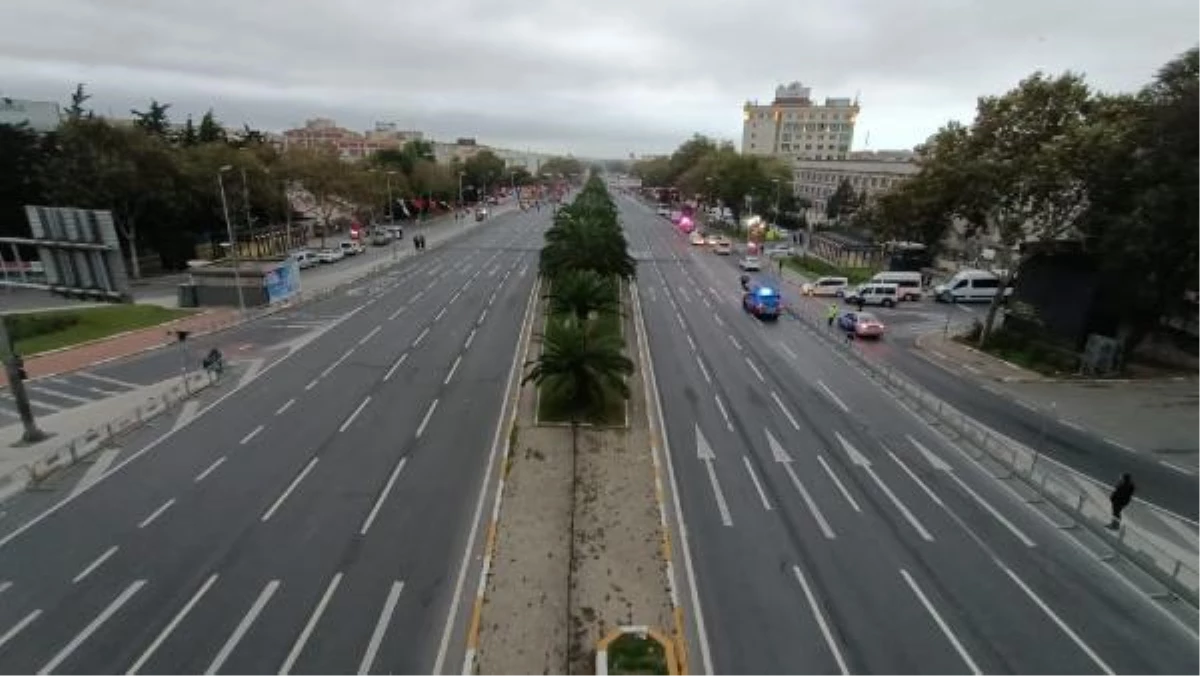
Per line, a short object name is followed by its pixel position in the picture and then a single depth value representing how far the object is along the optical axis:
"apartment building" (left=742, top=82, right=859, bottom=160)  196.75
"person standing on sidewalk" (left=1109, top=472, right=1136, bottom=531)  18.84
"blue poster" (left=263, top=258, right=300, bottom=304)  48.44
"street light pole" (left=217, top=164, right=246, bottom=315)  46.35
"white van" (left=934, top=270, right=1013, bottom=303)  54.62
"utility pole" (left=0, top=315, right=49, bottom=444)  23.88
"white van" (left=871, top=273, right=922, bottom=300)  55.72
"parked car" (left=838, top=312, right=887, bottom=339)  42.62
